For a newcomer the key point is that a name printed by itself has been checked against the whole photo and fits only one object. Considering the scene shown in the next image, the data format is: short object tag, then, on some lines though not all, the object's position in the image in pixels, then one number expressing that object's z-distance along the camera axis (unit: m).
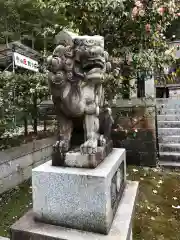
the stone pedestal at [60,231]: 1.70
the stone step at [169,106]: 6.34
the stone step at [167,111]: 6.20
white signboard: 3.99
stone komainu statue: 1.84
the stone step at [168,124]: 5.79
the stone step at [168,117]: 5.97
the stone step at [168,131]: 5.61
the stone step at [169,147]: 5.33
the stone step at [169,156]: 5.20
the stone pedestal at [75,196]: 1.72
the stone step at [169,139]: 5.47
